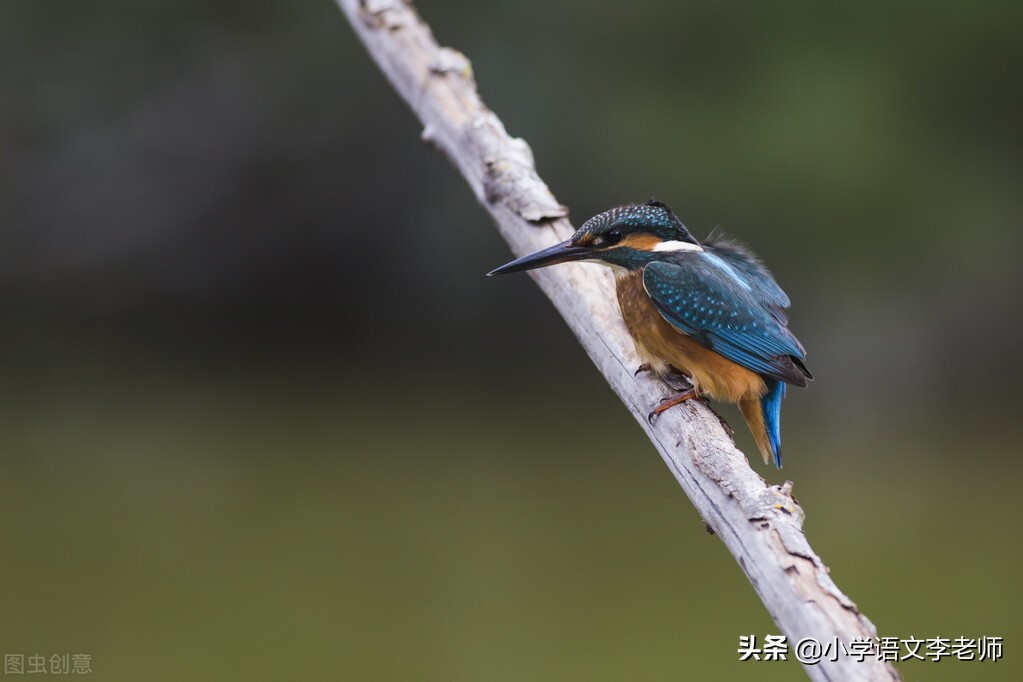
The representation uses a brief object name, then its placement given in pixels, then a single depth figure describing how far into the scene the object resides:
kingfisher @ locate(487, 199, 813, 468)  7.02
